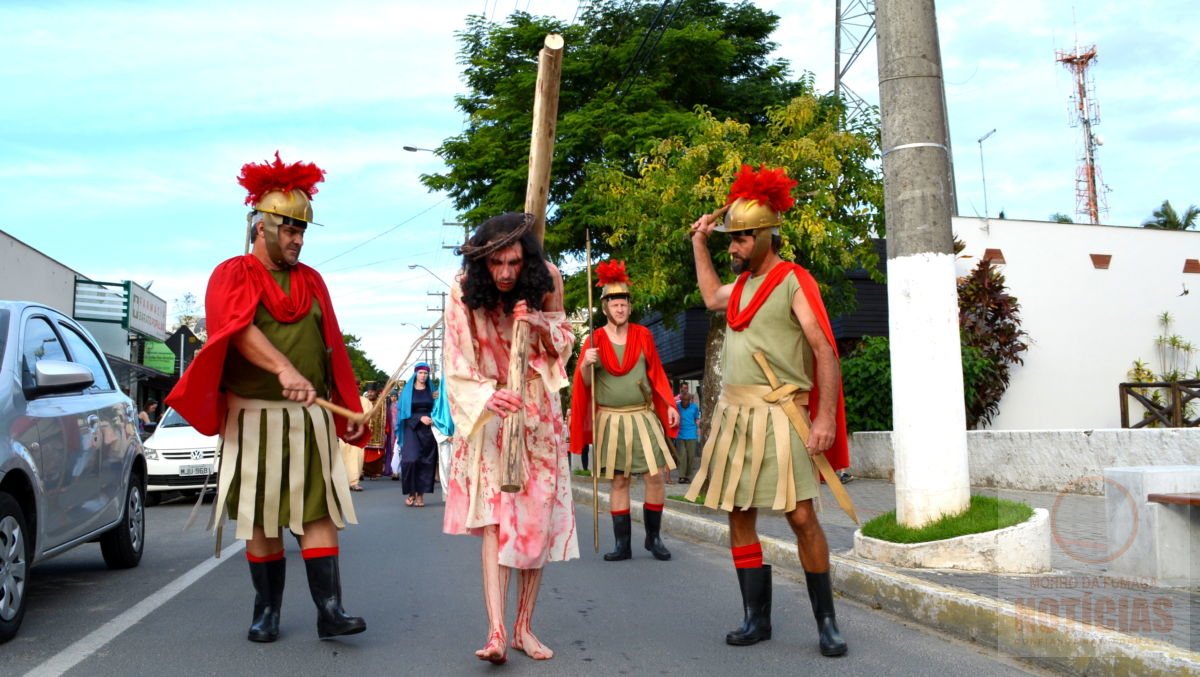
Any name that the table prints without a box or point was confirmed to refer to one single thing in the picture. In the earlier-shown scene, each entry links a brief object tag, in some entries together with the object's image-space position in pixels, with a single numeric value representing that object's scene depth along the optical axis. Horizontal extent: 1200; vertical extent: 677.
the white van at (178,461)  14.56
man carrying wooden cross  4.59
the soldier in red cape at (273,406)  4.90
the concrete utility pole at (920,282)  6.70
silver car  5.40
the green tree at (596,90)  22.41
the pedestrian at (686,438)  19.83
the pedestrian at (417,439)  14.51
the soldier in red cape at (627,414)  8.37
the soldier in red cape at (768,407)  4.86
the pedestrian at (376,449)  22.94
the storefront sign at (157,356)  35.25
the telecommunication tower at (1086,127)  53.59
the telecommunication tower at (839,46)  24.61
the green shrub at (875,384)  18.69
